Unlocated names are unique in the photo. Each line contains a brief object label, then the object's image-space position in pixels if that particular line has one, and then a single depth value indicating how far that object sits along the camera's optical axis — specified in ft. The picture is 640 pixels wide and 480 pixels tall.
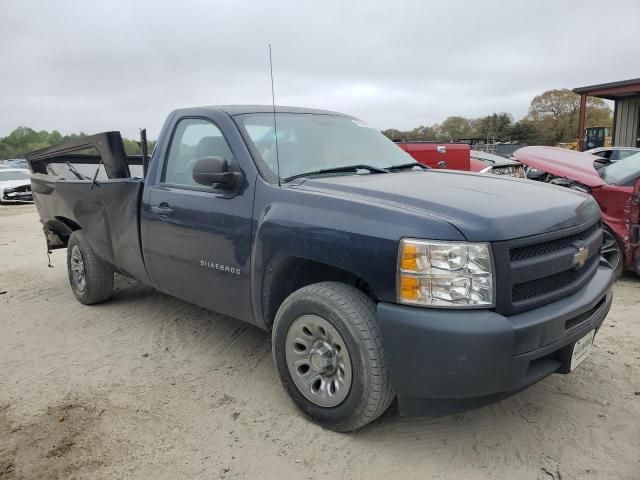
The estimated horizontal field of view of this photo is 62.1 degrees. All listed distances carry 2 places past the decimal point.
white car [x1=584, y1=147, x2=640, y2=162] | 39.18
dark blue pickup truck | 7.89
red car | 18.12
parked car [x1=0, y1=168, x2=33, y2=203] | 70.23
